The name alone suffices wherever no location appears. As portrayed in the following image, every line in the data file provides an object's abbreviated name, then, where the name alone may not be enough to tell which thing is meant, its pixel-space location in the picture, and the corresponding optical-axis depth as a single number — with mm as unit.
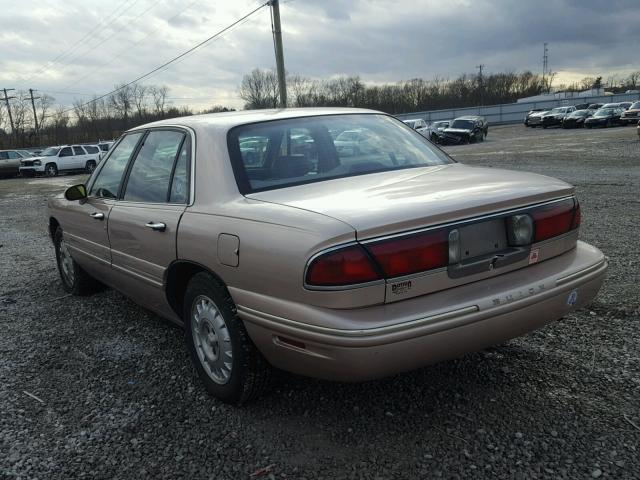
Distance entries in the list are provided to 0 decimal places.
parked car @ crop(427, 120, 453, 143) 35781
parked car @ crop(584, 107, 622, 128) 40062
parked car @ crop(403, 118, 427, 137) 35894
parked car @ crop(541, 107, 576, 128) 46062
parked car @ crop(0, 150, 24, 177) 32906
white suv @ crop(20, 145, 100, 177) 31016
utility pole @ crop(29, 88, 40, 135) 73750
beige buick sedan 2283
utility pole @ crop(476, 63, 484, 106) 91375
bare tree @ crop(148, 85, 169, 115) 73406
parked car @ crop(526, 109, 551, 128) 48125
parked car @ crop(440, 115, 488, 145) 35312
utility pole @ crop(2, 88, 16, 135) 68938
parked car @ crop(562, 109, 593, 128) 42688
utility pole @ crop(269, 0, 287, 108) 23703
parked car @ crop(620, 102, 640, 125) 38244
